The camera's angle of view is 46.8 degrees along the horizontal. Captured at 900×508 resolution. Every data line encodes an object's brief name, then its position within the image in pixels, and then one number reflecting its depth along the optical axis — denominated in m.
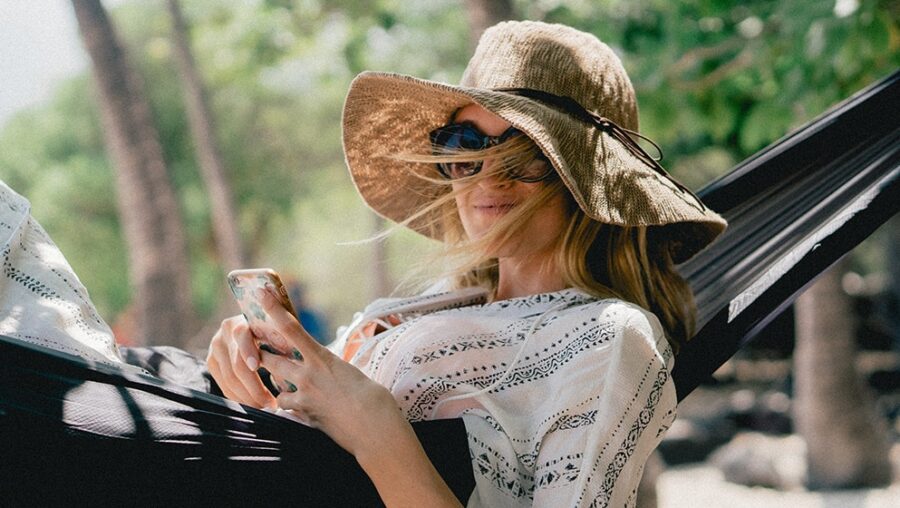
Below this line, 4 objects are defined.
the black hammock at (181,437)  1.31
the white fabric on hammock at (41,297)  1.60
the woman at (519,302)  1.51
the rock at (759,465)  6.50
